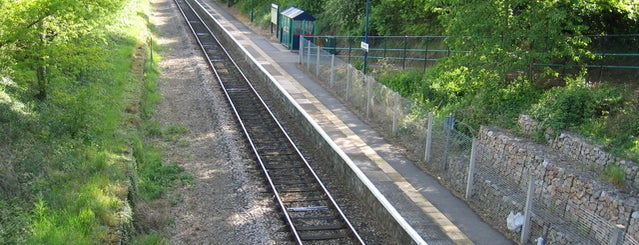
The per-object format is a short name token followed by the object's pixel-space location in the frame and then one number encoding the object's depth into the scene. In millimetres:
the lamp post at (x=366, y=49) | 26250
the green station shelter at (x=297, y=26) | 38688
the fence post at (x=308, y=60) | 31962
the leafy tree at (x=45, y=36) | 16000
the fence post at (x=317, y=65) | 30320
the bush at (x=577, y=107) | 15156
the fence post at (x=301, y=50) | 34312
